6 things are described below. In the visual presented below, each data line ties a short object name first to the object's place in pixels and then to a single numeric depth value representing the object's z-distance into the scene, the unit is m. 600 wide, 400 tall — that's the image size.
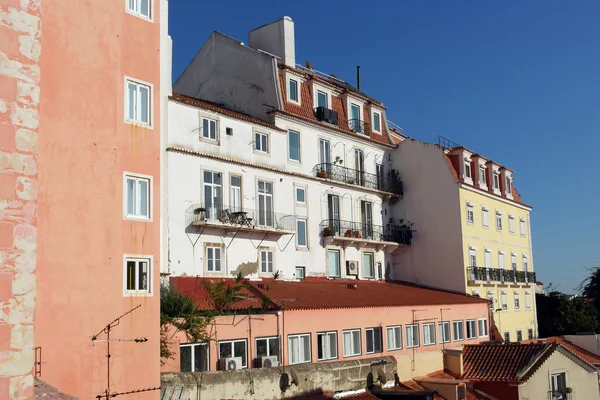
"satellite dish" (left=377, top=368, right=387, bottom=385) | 30.30
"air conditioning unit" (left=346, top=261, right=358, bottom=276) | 41.31
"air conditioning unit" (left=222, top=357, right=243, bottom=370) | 24.73
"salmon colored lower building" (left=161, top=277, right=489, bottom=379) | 25.28
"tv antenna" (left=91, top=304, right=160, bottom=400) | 20.11
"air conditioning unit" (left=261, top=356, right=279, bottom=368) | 26.03
